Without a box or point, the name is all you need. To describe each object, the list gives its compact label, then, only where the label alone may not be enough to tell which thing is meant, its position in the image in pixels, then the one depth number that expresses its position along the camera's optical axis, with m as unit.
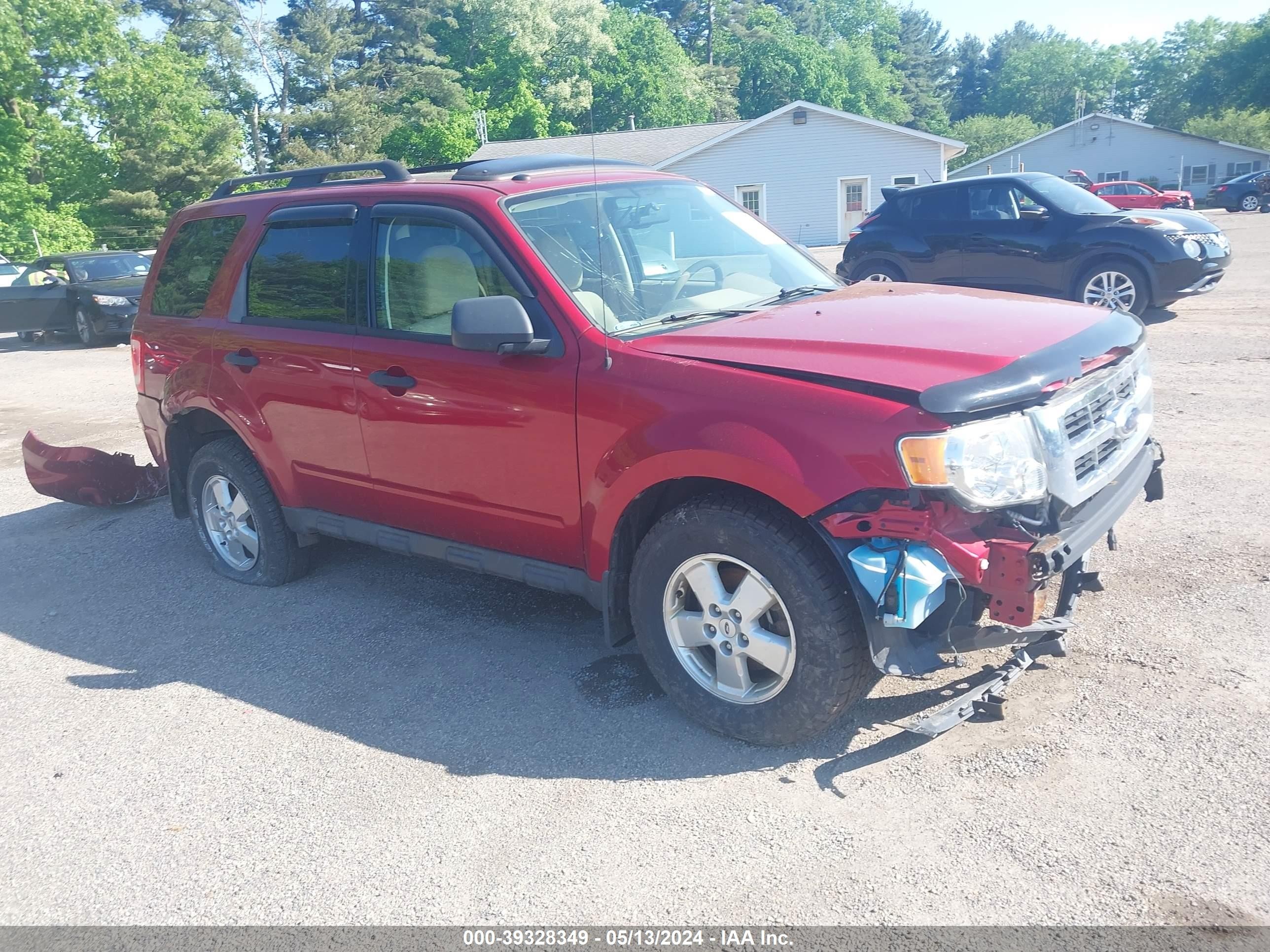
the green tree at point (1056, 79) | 97.94
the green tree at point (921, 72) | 101.88
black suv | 11.07
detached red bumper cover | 7.13
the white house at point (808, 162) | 38.59
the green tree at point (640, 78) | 60.59
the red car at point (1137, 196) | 32.12
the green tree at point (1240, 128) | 61.03
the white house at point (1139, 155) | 56.84
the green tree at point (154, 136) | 39.56
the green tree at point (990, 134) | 84.38
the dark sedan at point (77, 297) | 18.09
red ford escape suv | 3.20
